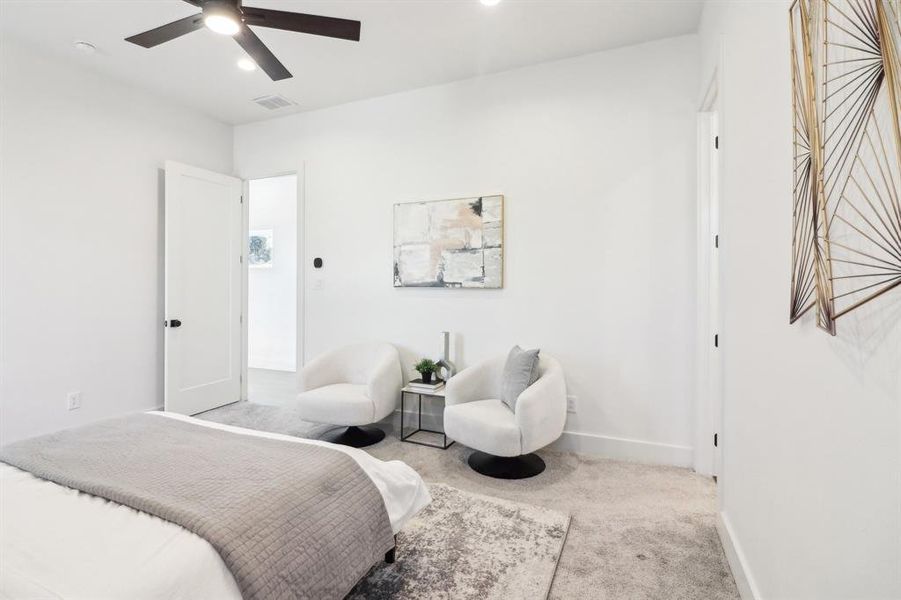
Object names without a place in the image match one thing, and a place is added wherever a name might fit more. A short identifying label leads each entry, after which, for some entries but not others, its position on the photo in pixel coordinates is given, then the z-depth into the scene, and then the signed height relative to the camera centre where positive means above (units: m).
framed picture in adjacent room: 6.64 +0.67
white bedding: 0.96 -0.65
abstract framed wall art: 3.37 +0.41
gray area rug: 1.67 -1.17
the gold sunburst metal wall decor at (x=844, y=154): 0.74 +0.29
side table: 3.20 -0.93
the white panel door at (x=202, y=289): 3.82 +0.02
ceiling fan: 1.91 +1.29
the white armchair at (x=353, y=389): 3.12 -0.78
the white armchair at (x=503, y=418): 2.53 -0.79
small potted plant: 3.33 -0.60
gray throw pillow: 2.84 -0.56
